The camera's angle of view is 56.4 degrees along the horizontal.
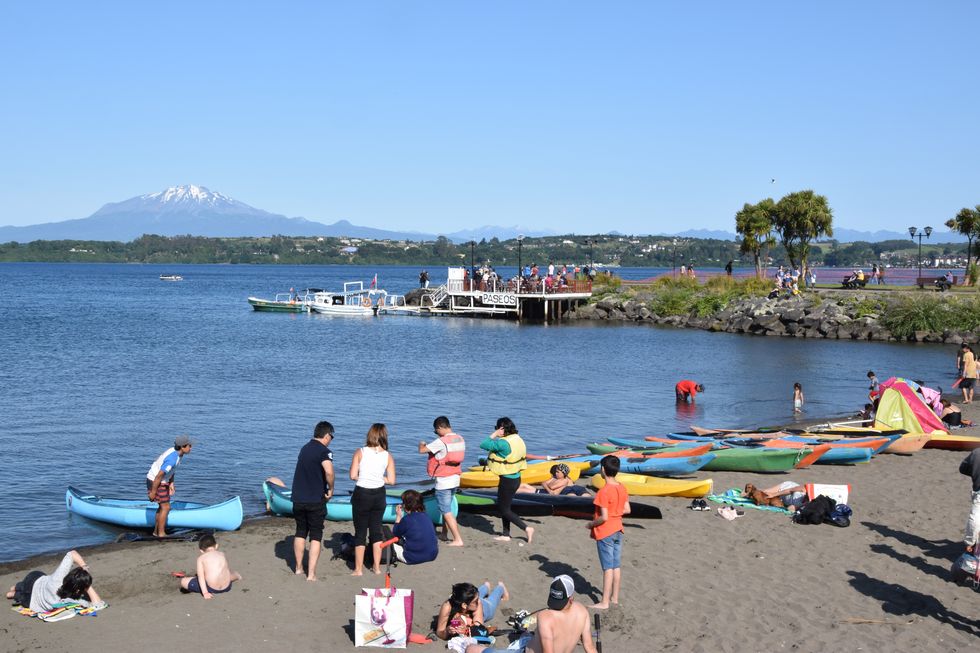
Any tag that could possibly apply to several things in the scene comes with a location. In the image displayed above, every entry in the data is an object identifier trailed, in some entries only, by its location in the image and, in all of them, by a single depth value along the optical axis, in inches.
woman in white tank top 411.2
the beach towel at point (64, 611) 392.2
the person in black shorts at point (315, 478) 409.7
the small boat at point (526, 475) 639.1
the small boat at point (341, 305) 2610.7
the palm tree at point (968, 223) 2236.7
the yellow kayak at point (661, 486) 600.7
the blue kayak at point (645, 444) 770.5
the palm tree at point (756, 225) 2401.6
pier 2463.1
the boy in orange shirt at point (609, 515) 382.3
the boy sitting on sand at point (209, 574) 416.5
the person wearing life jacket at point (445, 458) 462.3
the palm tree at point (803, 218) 2351.1
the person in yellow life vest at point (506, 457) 472.7
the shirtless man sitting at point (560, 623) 307.4
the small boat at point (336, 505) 521.4
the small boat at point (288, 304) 2755.9
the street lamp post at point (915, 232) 2351.1
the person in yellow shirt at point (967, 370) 1013.2
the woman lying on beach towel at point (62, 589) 396.5
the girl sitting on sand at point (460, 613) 366.7
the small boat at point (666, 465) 673.0
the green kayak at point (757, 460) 685.3
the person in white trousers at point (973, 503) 430.3
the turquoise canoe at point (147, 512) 539.8
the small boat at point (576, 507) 551.2
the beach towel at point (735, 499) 573.3
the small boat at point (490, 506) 550.3
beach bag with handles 359.9
